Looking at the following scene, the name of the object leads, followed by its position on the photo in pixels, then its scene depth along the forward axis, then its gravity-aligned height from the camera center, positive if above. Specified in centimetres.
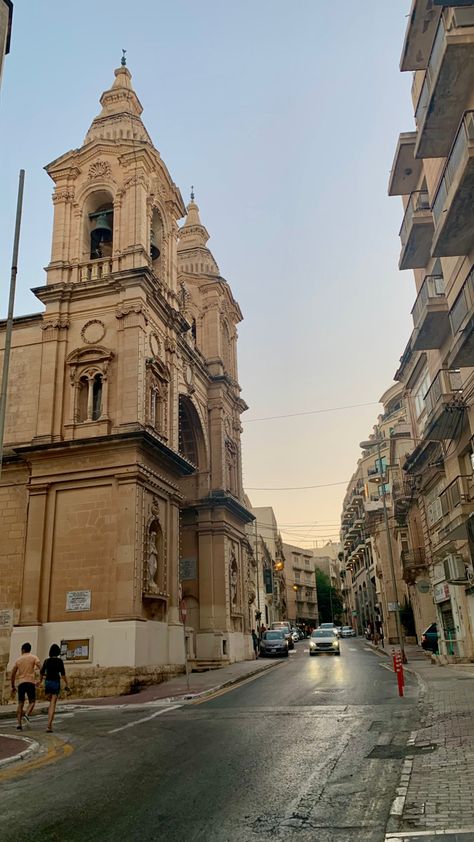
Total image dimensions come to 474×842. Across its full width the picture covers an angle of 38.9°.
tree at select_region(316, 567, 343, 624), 13162 +1021
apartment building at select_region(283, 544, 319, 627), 11356 +1204
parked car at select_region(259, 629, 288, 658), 3855 +86
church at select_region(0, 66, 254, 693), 2273 +767
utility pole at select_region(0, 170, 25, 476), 1391 +758
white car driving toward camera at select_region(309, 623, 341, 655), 3659 +79
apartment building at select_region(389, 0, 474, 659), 1525 +1009
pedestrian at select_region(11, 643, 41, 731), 1309 -3
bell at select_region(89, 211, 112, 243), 2889 +1794
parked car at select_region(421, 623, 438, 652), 2769 +57
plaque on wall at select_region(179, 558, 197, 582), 3466 +464
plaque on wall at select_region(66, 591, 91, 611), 2267 +218
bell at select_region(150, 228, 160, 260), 3078 +1807
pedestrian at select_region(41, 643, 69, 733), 1290 -4
